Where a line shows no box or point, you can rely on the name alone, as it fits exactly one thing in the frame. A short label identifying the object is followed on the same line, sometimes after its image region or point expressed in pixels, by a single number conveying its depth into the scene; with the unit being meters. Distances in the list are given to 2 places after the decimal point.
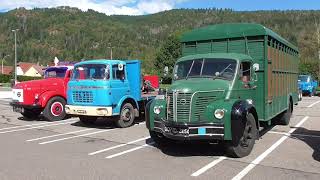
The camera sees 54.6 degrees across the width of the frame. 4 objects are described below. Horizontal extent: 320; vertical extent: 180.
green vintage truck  6.11
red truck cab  11.24
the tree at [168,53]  58.24
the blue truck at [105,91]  9.54
